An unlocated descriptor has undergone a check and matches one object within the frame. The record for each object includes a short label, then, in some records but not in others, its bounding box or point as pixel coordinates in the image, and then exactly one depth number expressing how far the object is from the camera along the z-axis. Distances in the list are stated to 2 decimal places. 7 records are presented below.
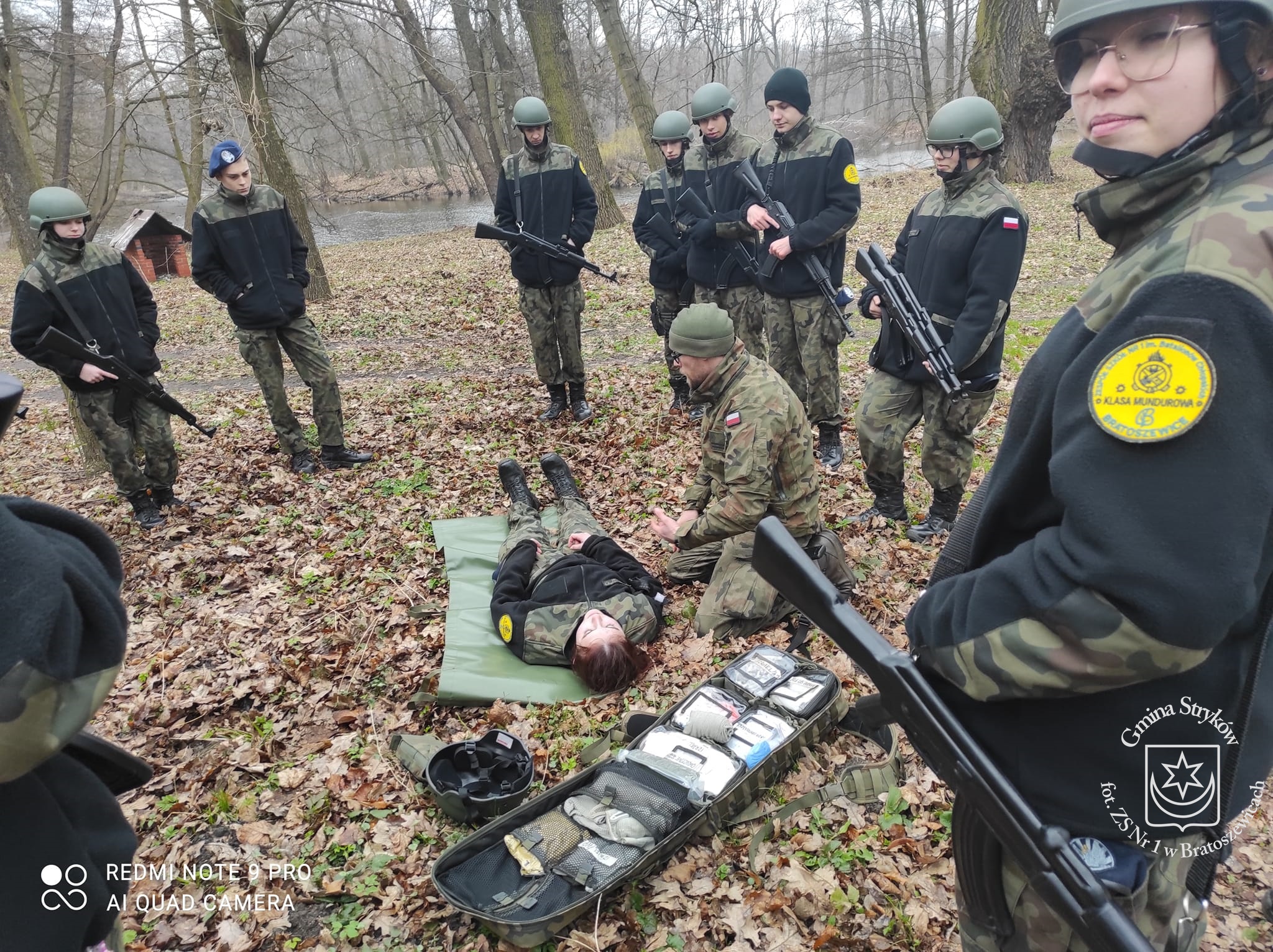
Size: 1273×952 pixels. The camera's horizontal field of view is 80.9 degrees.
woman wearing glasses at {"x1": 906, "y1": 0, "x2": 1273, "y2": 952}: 1.12
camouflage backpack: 3.05
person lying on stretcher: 4.30
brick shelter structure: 20.75
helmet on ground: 3.45
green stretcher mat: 4.36
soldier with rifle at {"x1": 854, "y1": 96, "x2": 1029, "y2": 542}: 4.64
